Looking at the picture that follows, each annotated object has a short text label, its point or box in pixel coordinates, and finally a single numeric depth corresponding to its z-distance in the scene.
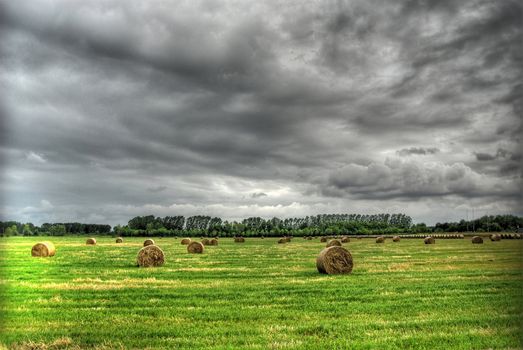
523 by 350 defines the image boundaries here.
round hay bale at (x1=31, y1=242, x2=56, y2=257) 34.72
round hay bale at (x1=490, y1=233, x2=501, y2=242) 61.81
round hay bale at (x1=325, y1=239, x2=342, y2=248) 47.12
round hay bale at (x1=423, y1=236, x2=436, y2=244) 56.80
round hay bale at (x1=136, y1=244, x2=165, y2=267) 25.47
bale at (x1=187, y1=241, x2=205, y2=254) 39.41
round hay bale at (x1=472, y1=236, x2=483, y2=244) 55.31
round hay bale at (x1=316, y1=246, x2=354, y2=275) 21.25
